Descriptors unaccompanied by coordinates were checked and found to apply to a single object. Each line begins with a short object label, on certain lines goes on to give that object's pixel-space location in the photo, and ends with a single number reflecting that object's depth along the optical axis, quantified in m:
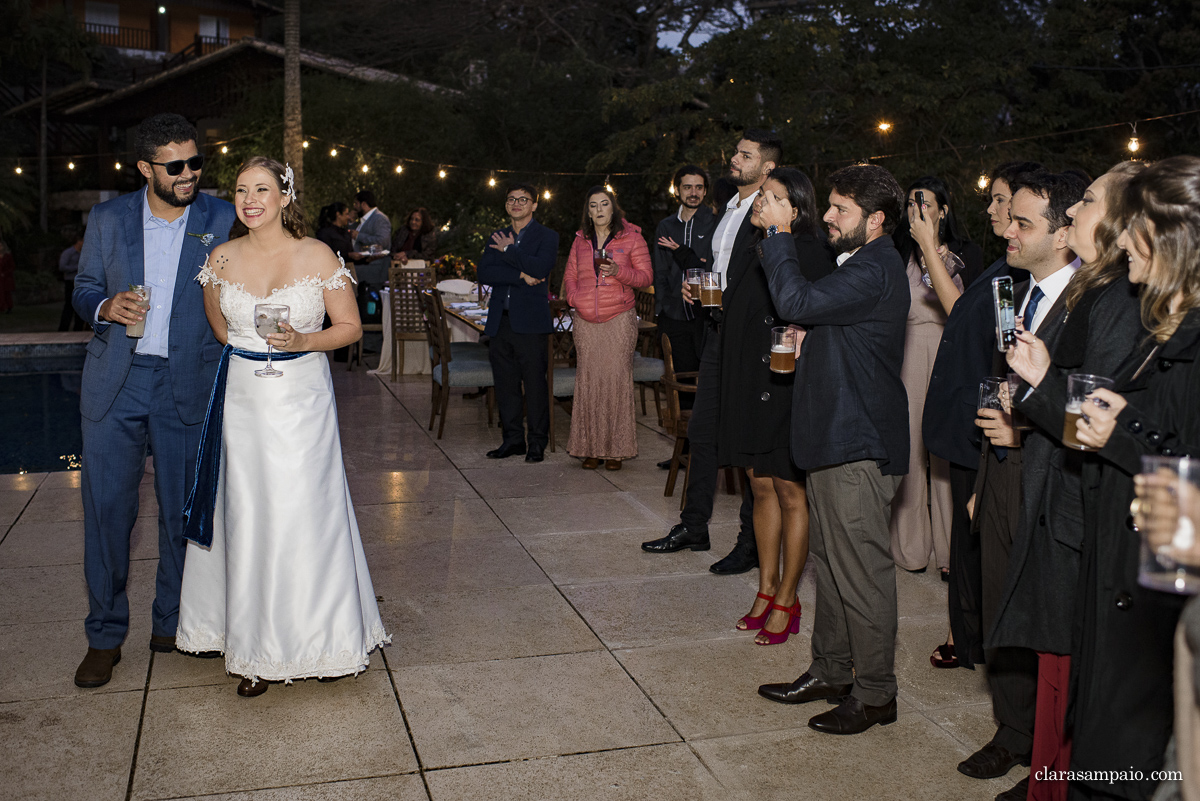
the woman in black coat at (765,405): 4.03
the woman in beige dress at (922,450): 4.82
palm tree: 16.86
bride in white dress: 3.71
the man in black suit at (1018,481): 3.25
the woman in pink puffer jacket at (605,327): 7.06
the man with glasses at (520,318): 7.49
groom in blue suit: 3.87
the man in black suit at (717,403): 4.78
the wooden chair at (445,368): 8.37
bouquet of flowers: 12.46
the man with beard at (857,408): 3.40
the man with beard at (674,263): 6.71
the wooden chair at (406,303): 10.97
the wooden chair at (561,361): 8.07
